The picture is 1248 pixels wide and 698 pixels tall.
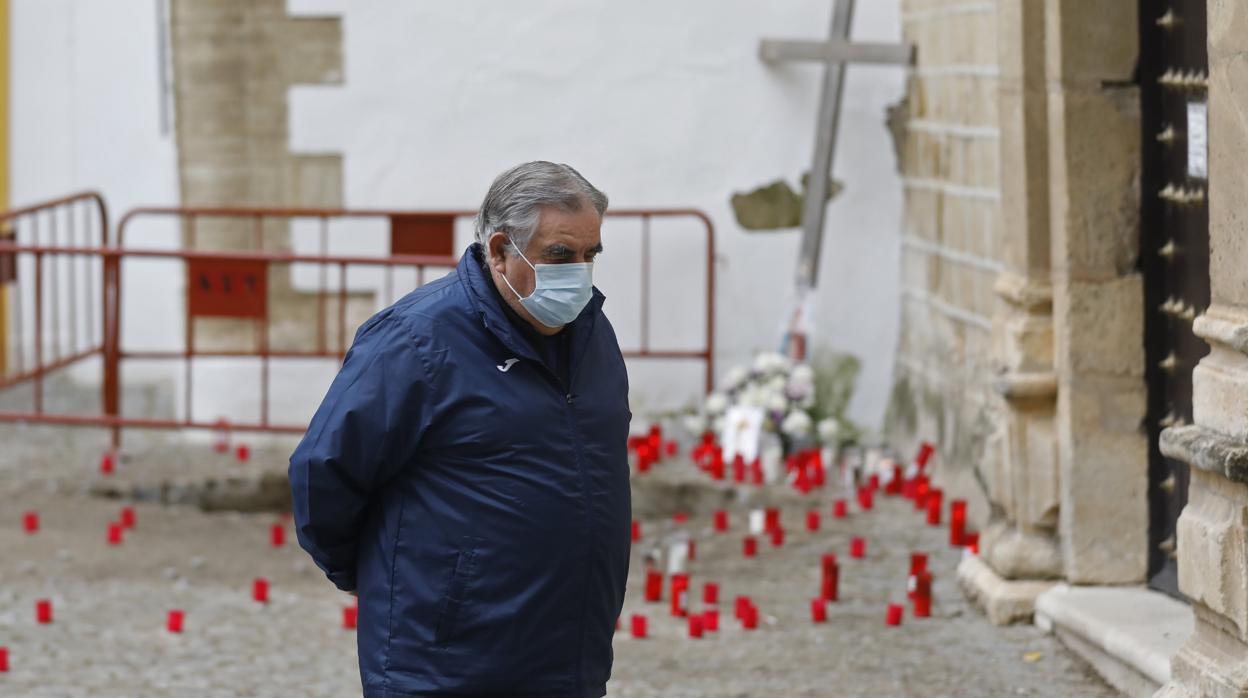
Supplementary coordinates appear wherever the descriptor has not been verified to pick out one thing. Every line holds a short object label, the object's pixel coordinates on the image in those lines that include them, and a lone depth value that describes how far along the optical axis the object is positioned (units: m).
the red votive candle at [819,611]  12.44
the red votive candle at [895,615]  12.19
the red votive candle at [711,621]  12.35
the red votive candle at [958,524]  14.20
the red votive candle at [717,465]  16.95
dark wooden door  11.04
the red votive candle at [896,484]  16.38
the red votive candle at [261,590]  13.40
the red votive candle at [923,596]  12.34
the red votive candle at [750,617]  12.41
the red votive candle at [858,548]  14.14
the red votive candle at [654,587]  13.31
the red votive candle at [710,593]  12.80
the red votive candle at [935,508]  15.04
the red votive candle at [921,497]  15.73
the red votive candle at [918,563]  13.02
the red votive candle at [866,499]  15.80
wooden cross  17.47
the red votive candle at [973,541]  13.30
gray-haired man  6.81
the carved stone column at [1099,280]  11.52
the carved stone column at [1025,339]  11.88
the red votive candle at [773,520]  14.97
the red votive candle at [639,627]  12.25
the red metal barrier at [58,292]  24.49
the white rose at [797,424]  17.30
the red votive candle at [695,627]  12.19
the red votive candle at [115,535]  15.12
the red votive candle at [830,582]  12.84
